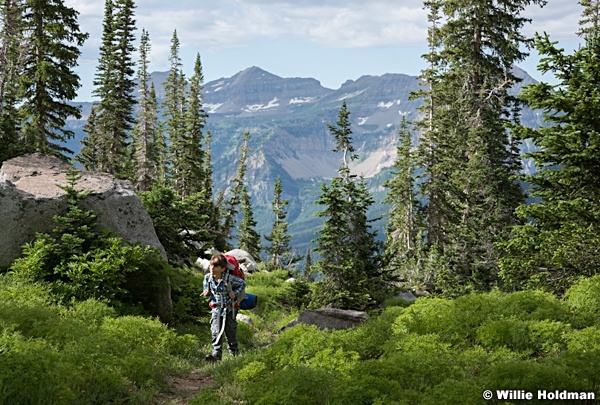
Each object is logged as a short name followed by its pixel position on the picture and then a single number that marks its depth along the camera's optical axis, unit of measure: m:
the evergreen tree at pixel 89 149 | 54.53
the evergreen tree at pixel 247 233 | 58.75
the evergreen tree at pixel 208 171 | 57.76
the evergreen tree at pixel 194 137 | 48.12
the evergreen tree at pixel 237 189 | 59.84
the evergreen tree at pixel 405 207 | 36.29
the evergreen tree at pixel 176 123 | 48.22
